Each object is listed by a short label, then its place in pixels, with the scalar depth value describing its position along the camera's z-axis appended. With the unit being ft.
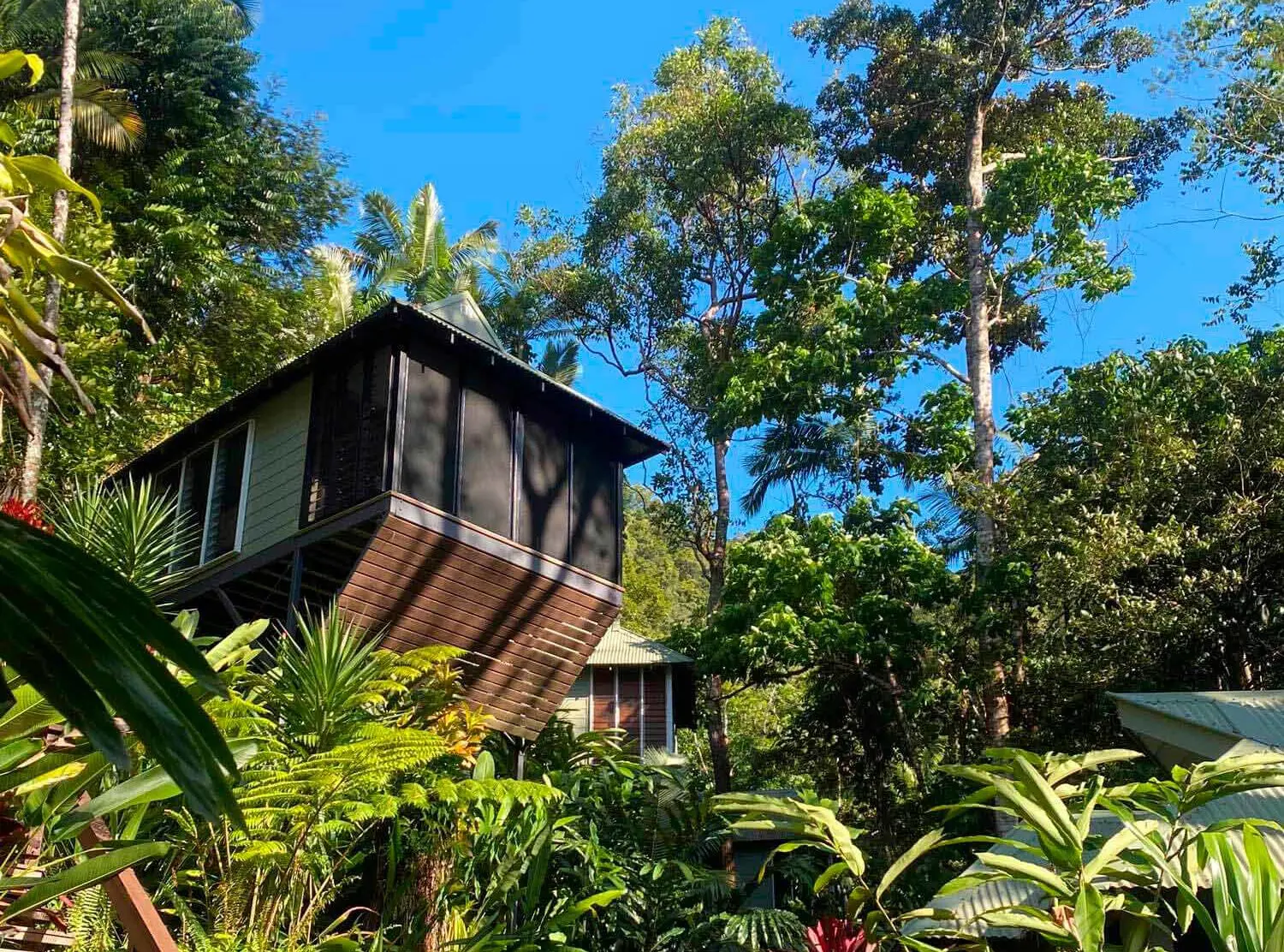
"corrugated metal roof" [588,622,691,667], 73.05
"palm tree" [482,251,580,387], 89.61
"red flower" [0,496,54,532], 20.08
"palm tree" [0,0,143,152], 67.77
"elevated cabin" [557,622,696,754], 74.69
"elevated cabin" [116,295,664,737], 34.24
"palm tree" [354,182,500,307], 92.63
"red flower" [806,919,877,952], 12.75
